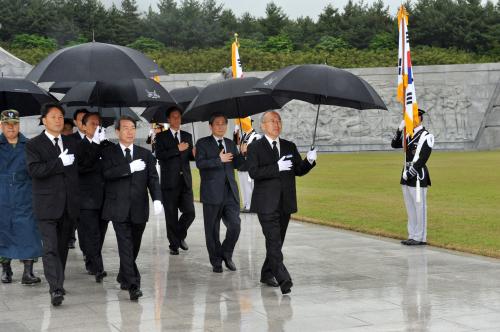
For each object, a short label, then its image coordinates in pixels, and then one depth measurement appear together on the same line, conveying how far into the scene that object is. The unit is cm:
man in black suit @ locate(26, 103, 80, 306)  1402
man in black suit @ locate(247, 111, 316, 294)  1462
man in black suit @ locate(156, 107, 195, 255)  1992
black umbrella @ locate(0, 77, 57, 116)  1781
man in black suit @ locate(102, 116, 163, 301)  1443
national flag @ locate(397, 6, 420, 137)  2166
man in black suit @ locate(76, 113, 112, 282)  1617
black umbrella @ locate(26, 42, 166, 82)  1500
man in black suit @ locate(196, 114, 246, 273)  1709
